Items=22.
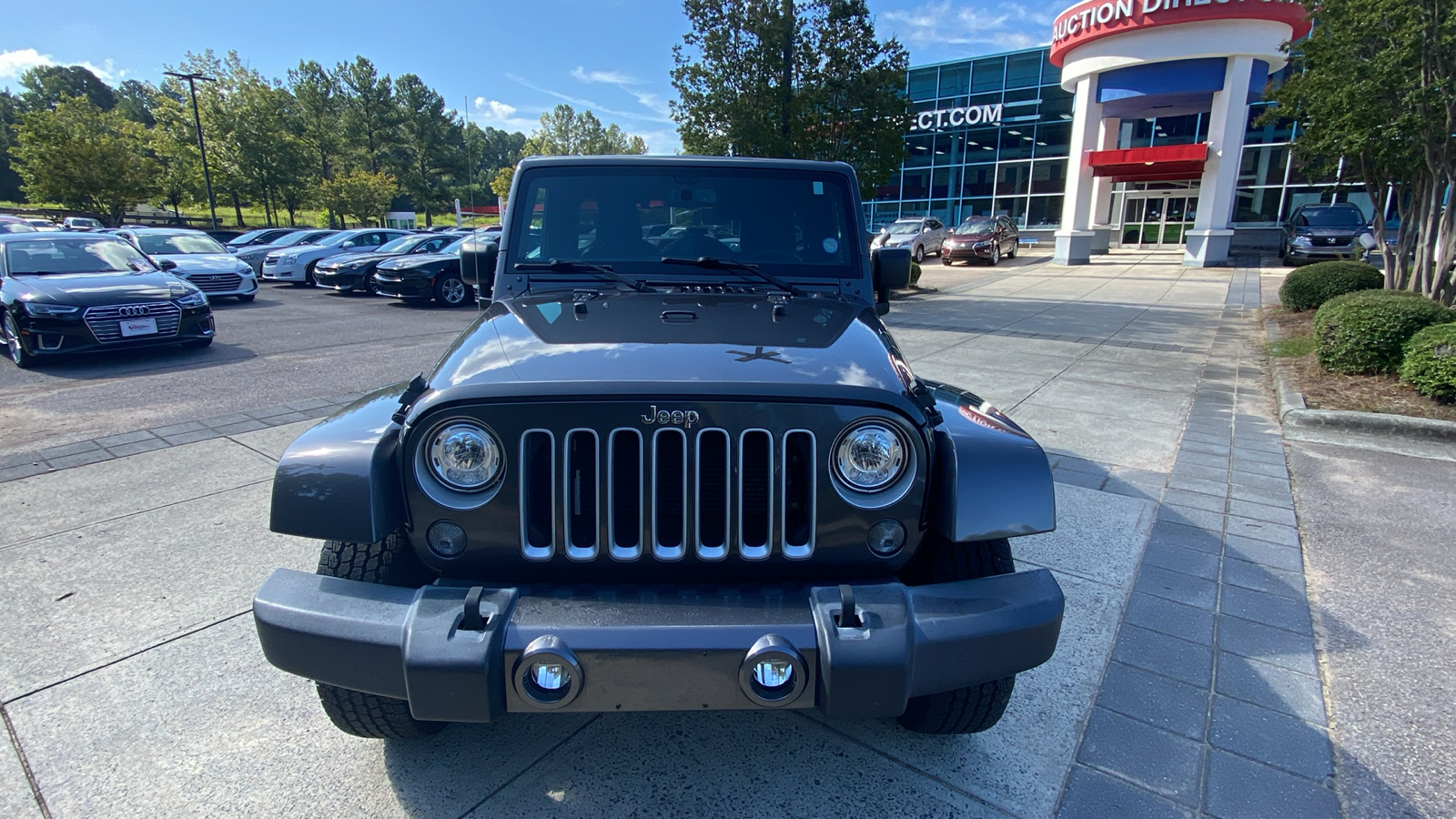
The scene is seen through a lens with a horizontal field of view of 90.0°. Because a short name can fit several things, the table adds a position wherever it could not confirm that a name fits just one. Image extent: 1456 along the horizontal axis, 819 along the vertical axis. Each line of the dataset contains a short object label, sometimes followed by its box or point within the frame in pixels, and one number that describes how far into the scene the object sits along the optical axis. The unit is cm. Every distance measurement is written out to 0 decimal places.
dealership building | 2167
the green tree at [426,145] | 5022
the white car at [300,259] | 1795
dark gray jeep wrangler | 167
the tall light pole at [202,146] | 2813
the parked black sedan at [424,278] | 1401
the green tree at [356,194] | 3872
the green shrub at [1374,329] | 645
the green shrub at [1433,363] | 566
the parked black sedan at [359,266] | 1574
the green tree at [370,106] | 4806
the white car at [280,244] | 1963
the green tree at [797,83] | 1170
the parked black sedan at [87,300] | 768
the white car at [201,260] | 1380
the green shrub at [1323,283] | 1070
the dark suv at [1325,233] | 1992
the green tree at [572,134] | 5502
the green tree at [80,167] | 2934
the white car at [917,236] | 2420
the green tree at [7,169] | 5769
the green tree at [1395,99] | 743
